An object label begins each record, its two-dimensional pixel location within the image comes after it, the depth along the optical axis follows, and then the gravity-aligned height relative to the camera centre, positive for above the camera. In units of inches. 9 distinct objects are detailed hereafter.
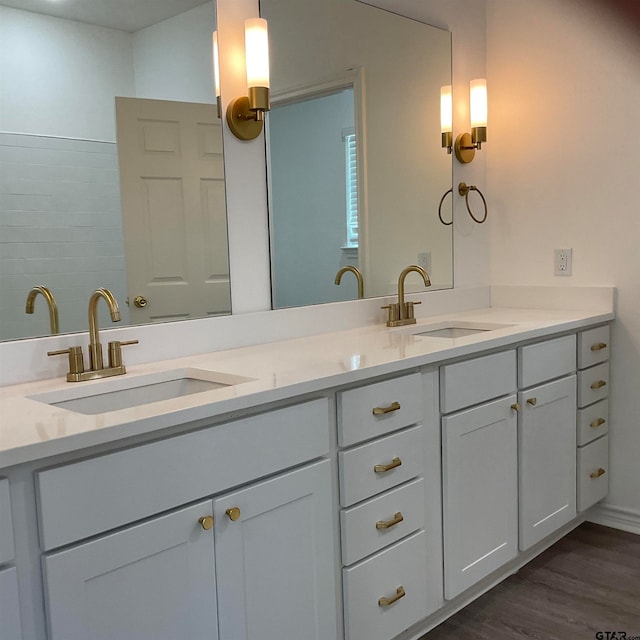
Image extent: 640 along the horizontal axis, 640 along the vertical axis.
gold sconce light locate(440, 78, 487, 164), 108.3 +21.4
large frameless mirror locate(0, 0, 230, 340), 61.4 +9.6
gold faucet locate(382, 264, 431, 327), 95.8 -8.0
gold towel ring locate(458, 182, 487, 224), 112.8 +9.6
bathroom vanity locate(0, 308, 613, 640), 44.1 -19.3
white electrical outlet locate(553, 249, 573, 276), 109.6 -2.4
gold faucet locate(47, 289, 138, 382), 62.6 -8.6
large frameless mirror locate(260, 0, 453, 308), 85.2 +14.2
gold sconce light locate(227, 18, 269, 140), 76.4 +21.2
